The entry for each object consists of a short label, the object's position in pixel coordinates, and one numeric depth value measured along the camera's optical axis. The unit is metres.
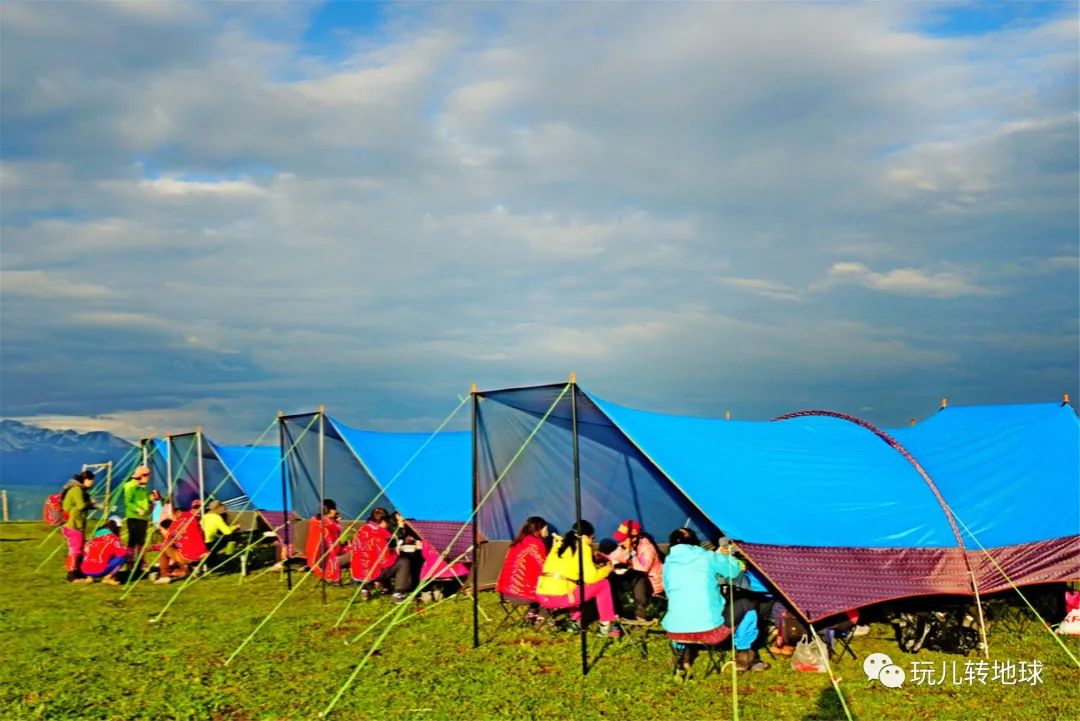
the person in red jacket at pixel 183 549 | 14.81
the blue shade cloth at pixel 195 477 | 18.52
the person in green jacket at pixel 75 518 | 14.93
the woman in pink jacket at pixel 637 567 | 9.96
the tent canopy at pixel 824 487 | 8.75
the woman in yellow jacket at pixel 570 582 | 9.32
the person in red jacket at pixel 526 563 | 10.05
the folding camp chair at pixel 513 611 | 10.63
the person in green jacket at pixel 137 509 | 16.11
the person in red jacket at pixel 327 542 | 13.32
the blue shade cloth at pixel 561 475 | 10.08
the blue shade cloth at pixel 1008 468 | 9.66
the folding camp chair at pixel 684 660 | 8.20
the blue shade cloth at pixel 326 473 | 13.42
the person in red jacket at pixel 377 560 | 12.23
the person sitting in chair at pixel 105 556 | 14.60
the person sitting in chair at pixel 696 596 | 7.97
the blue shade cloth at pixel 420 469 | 12.38
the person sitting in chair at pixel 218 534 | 15.57
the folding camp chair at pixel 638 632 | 9.27
